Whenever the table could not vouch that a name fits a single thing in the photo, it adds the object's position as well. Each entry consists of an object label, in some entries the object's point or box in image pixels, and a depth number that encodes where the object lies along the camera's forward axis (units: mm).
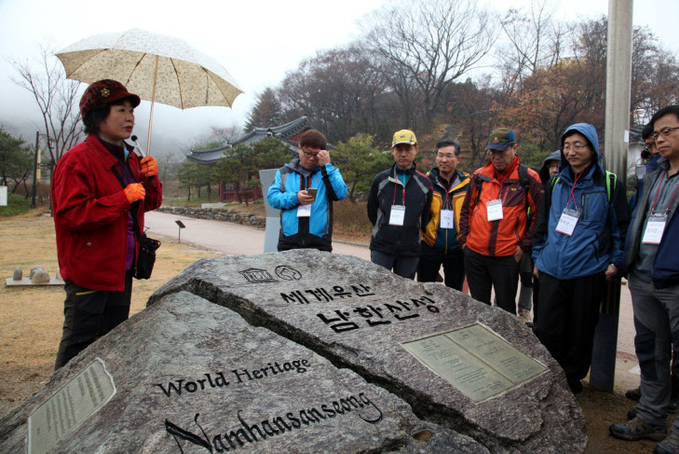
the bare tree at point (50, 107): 20502
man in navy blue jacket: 2236
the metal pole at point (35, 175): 20688
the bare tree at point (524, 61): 19453
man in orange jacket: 3176
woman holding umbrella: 2184
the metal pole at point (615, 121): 3085
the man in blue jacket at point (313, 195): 3305
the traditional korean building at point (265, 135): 23078
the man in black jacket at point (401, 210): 3523
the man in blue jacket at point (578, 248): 2658
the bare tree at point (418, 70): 23906
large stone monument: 1572
